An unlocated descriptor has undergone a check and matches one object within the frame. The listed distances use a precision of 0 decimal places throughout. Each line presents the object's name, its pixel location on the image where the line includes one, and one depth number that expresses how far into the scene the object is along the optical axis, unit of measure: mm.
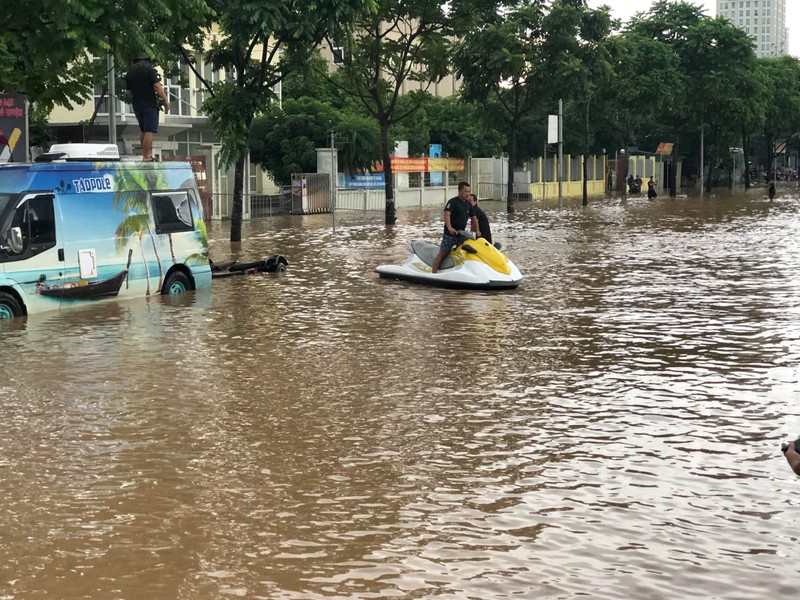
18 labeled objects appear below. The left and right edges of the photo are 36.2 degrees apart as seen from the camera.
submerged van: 15305
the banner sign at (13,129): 18781
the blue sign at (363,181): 51938
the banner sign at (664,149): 92875
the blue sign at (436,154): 62075
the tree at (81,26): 14812
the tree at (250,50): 28062
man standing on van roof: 18656
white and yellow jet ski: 19094
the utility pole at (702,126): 77825
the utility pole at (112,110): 28369
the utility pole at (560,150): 55675
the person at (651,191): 73500
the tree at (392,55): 38531
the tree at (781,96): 94062
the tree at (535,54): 50406
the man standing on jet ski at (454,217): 19500
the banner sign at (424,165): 55894
